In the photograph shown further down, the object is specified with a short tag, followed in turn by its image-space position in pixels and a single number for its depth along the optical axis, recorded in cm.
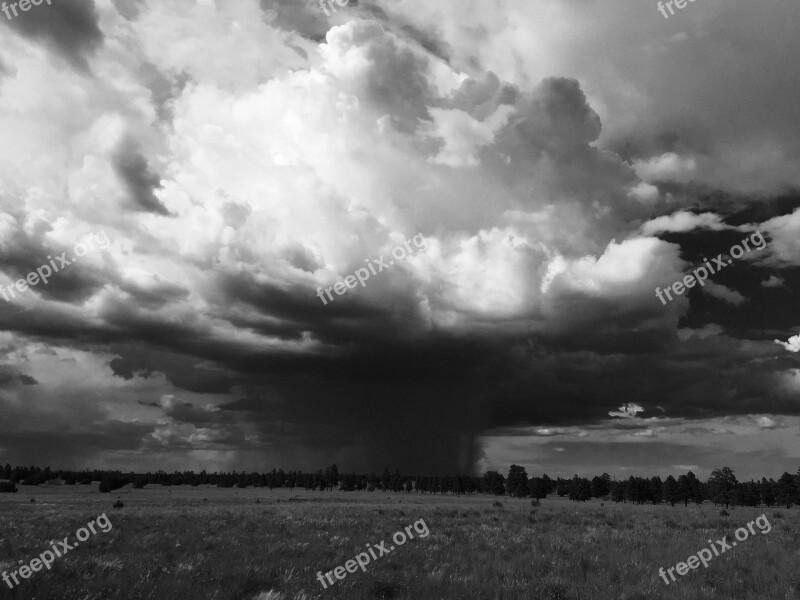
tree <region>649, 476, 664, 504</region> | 14946
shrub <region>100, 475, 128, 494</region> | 13818
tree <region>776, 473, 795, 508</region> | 13325
